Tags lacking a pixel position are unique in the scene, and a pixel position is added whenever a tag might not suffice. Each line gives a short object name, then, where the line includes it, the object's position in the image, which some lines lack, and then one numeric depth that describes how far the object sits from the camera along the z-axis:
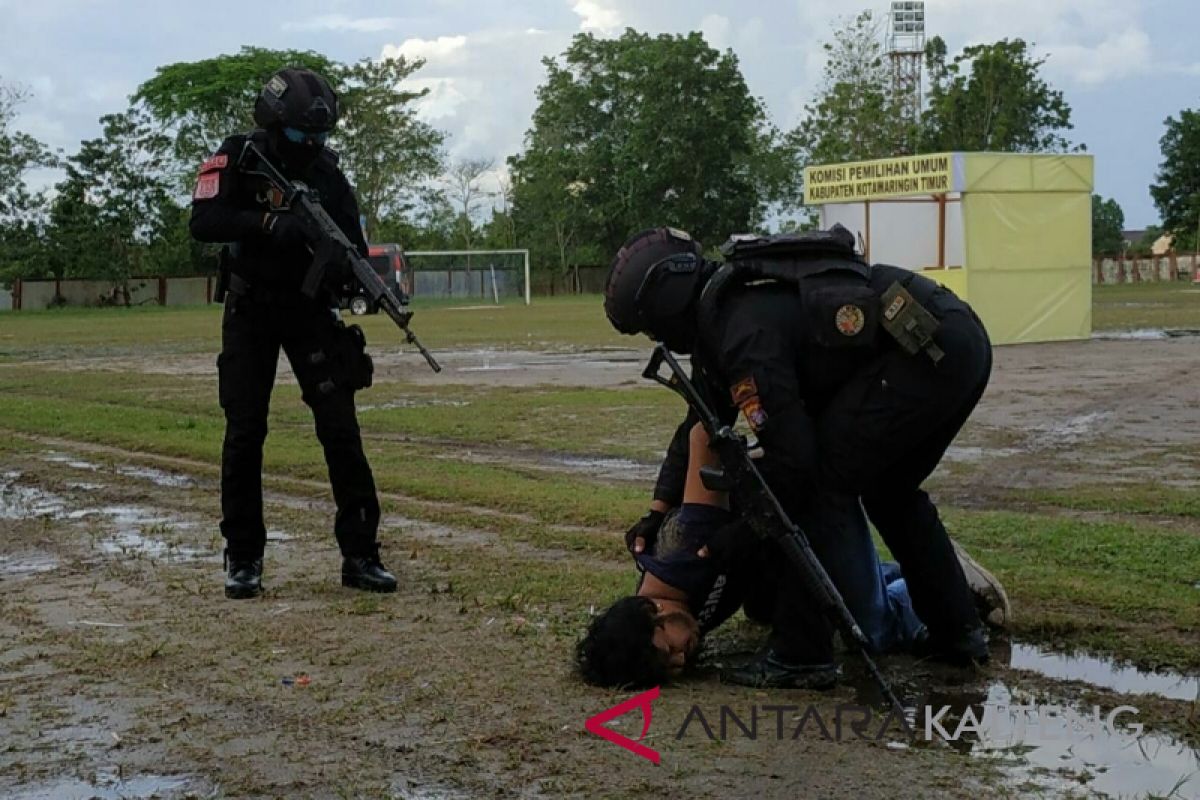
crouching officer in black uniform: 4.71
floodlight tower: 59.56
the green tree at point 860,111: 57.31
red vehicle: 45.00
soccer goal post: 60.91
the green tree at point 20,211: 65.75
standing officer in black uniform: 6.29
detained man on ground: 4.93
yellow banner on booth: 23.62
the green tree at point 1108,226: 103.31
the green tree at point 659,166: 78.81
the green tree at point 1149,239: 96.49
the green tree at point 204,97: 71.56
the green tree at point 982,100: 66.00
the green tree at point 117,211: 66.69
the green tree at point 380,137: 69.94
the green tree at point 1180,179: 87.00
